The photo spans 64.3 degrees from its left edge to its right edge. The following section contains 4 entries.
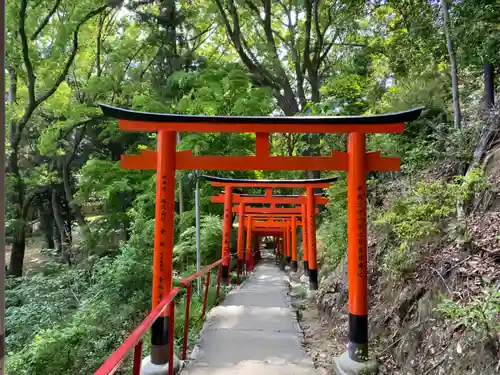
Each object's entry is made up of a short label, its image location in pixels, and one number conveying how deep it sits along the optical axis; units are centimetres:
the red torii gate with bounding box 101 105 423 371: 505
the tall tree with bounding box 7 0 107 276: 1330
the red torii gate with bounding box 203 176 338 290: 1098
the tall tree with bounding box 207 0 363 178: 1459
